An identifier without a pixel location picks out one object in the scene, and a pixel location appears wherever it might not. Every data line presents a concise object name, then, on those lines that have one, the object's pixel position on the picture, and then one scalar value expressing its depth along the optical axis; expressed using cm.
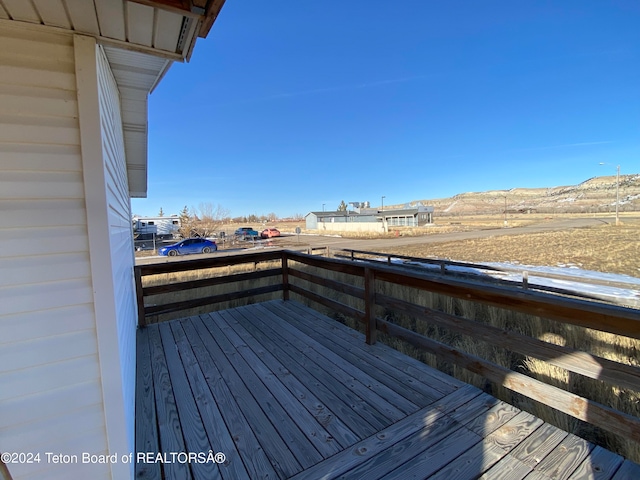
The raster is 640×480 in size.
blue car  1730
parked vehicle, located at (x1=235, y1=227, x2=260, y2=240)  2619
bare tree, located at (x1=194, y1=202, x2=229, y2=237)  2874
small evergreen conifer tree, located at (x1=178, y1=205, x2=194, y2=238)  2531
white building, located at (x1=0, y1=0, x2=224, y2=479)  116
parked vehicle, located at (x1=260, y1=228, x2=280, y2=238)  2990
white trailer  2697
